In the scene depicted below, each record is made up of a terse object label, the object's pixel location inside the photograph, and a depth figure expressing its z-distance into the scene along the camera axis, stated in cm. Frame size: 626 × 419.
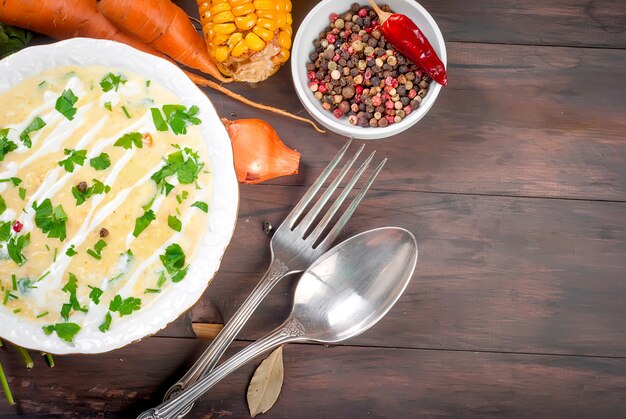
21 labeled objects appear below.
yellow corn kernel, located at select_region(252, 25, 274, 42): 63
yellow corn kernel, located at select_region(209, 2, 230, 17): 62
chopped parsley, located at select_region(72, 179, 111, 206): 59
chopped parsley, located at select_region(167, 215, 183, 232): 60
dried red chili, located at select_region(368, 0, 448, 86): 63
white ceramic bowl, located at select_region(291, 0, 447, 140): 64
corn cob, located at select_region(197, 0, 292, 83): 62
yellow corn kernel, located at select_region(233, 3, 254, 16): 62
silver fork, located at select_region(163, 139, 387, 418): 64
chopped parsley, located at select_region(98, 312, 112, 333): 60
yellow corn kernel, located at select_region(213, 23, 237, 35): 63
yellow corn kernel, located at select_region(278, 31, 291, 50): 64
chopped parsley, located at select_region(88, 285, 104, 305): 59
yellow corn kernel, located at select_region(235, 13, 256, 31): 62
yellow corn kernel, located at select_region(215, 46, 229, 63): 64
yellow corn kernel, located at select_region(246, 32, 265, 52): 63
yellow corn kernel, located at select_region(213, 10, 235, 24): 63
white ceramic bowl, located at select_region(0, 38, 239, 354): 59
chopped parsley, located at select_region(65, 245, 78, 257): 59
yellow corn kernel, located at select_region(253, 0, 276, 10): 62
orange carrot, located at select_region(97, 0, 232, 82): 63
